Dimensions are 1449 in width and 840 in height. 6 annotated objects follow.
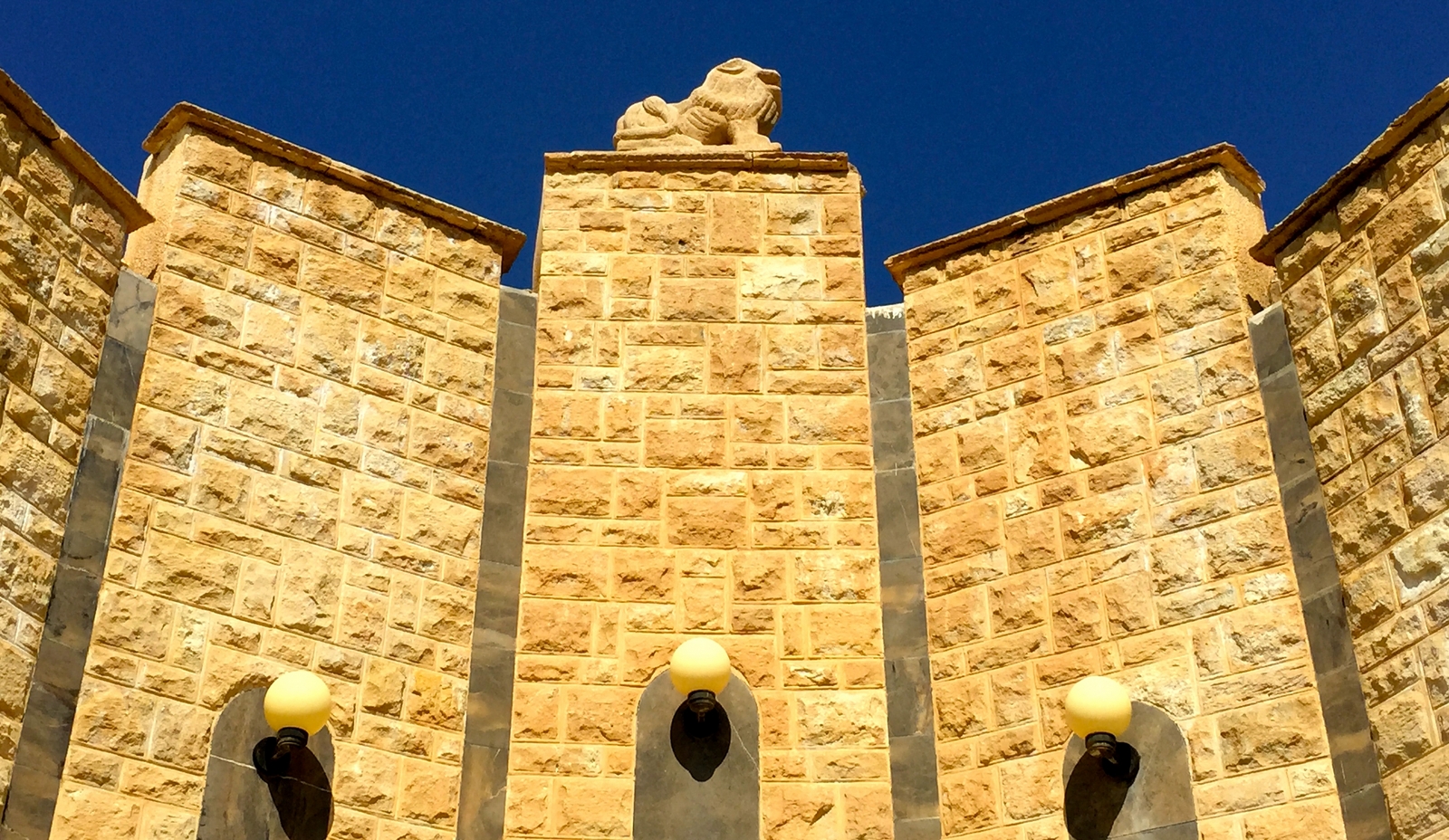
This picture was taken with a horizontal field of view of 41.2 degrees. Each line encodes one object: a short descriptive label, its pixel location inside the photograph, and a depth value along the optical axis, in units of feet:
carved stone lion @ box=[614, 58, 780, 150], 37.19
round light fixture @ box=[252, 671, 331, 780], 27.14
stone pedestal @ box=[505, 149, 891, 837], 29.84
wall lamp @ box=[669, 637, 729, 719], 28.78
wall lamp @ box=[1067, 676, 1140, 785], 27.58
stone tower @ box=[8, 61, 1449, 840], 27.91
